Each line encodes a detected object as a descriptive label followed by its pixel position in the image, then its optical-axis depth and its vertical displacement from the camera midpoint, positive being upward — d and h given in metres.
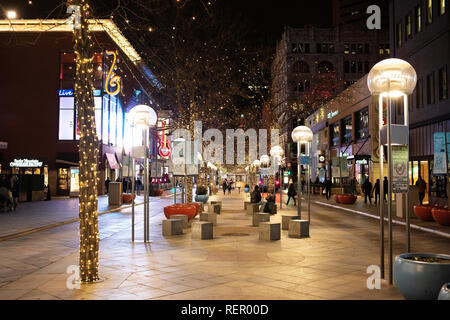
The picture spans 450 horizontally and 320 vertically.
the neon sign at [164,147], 70.50 +4.40
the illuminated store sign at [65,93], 45.53 +7.94
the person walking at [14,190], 26.74 -0.81
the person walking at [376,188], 33.17 -1.01
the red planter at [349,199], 33.41 -1.73
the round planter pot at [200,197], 32.12 -1.52
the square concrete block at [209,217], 18.41 -1.63
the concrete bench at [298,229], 15.26 -1.75
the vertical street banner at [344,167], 38.50 +0.60
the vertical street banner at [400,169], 8.48 +0.09
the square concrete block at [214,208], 24.39 -1.70
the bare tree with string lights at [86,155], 8.38 +0.36
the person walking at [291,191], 35.34 -1.22
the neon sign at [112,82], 45.06 +8.95
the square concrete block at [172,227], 15.66 -1.72
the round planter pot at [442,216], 17.95 -1.61
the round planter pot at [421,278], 6.61 -1.48
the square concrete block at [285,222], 17.53 -1.77
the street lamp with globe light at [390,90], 8.40 +1.57
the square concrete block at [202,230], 14.53 -1.71
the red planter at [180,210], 18.81 -1.38
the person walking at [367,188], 35.12 -1.02
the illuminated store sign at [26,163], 42.73 +1.16
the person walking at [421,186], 28.02 -0.71
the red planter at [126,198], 34.47 -1.64
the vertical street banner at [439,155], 20.12 +0.80
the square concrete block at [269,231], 14.38 -1.73
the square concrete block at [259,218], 18.33 -1.67
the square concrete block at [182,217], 16.55 -1.49
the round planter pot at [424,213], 20.05 -1.65
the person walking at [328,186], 41.06 -1.05
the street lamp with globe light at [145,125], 13.84 +1.62
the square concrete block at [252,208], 24.64 -1.73
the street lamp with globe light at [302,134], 21.00 +1.80
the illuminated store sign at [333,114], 56.30 +7.36
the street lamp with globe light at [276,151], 32.78 +1.61
